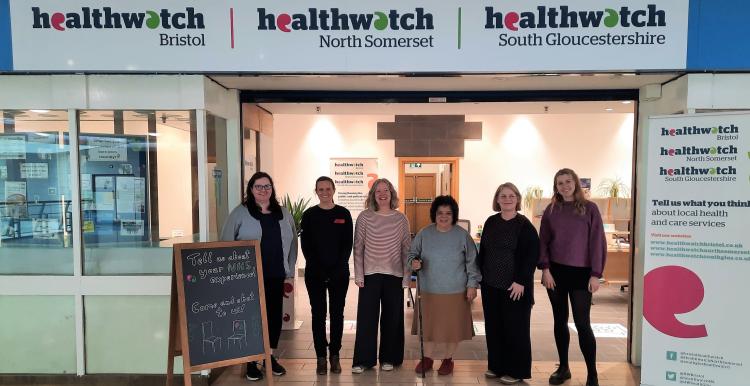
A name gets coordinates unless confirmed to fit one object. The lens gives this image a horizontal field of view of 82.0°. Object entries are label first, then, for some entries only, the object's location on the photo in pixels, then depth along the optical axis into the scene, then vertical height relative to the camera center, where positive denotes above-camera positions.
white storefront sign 3.03 +1.00
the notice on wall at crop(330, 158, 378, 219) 7.34 +0.04
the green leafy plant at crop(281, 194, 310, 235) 5.02 -0.40
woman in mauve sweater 3.08 -0.56
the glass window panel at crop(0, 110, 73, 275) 3.37 -0.16
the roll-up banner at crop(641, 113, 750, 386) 2.47 -0.44
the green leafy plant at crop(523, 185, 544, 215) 7.09 -0.32
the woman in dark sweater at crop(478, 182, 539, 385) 3.10 -0.73
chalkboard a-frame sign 2.72 -0.85
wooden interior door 7.64 -0.34
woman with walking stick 3.29 -0.73
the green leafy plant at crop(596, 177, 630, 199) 7.04 -0.18
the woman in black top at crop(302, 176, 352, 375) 3.36 -0.58
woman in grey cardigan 3.23 -0.42
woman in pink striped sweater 3.33 -0.71
